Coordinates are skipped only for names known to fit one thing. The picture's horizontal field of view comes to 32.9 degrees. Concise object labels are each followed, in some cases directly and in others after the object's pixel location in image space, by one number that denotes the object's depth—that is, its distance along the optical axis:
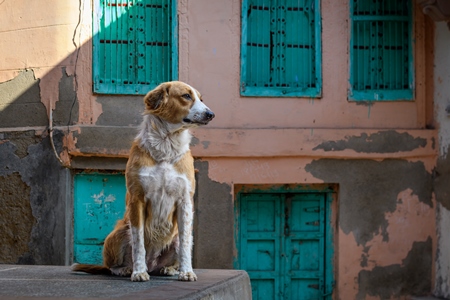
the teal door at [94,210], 9.58
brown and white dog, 5.54
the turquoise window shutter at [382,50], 10.17
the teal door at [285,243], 9.99
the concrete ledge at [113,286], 4.83
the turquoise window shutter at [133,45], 9.66
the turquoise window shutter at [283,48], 9.95
